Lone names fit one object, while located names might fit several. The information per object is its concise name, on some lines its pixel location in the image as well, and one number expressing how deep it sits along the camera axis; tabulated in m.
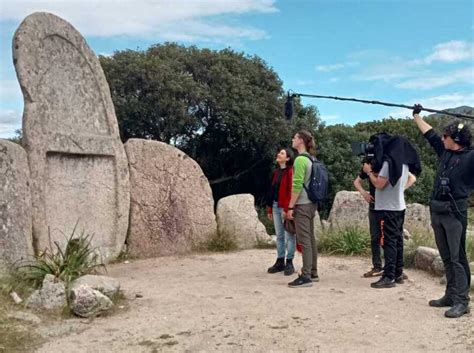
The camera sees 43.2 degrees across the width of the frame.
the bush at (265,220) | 13.23
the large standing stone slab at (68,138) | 7.80
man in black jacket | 5.69
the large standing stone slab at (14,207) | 6.90
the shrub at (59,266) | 6.44
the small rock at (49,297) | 5.76
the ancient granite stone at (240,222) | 10.39
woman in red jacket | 7.59
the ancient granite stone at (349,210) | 11.09
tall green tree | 12.52
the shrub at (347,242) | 9.54
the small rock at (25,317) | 5.39
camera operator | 6.75
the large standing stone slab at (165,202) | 9.44
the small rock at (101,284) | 5.98
